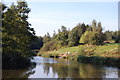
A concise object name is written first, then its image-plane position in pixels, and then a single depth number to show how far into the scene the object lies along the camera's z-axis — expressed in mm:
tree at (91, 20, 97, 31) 88938
